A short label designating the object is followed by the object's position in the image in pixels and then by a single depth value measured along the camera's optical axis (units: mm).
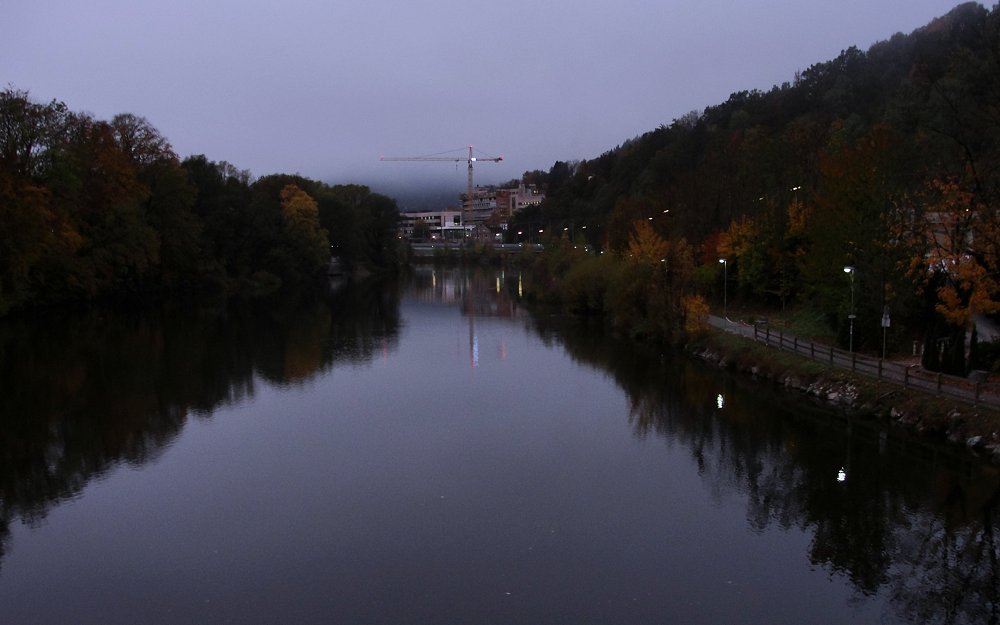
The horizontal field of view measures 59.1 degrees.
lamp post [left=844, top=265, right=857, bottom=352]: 28122
